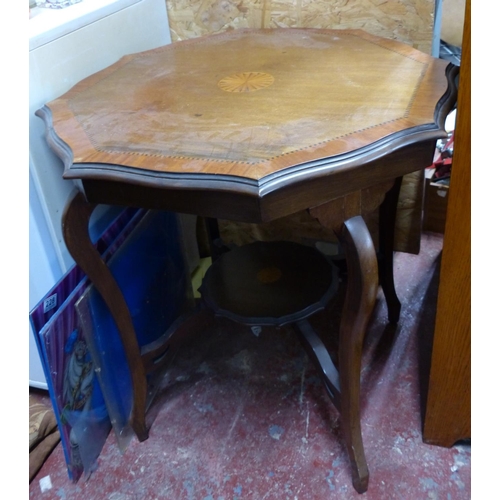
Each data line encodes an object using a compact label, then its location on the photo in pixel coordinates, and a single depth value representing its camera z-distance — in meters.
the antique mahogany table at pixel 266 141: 0.67
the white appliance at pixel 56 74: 0.91
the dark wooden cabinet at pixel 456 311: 0.72
